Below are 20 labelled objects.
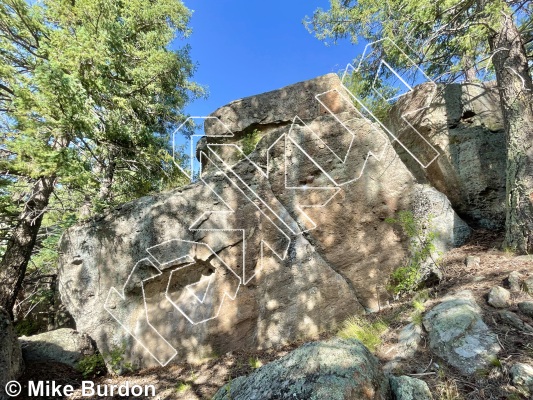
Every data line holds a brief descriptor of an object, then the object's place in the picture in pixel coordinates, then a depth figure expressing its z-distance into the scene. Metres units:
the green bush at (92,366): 4.94
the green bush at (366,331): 3.35
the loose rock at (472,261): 4.23
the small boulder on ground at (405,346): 2.75
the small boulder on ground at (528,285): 3.12
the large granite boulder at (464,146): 5.41
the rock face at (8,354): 4.15
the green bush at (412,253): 4.45
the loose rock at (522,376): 2.12
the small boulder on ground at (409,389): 2.17
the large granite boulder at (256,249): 4.91
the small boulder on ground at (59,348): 5.02
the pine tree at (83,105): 5.31
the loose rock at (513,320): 2.65
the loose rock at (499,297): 3.04
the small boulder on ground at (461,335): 2.49
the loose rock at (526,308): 2.83
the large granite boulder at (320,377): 1.88
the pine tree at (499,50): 4.23
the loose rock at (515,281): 3.22
